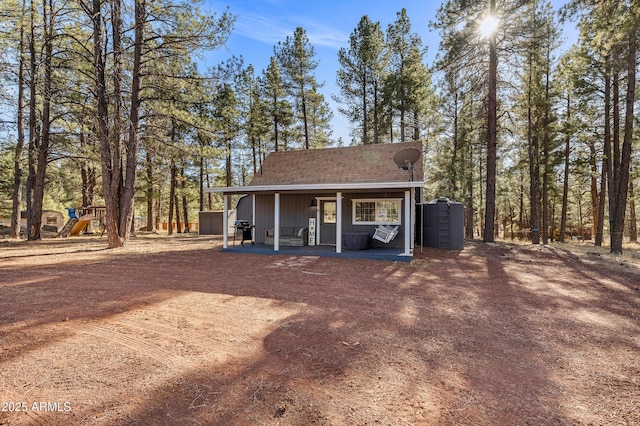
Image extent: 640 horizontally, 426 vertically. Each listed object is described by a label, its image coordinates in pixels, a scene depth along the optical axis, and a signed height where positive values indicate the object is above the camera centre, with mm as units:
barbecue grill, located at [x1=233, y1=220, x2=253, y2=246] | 11102 -617
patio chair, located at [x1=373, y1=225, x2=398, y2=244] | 9797 -696
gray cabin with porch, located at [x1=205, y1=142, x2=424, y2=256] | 9695 +503
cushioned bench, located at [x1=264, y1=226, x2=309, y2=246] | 11203 -924
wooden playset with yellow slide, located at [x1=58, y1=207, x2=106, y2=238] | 16391 -552
